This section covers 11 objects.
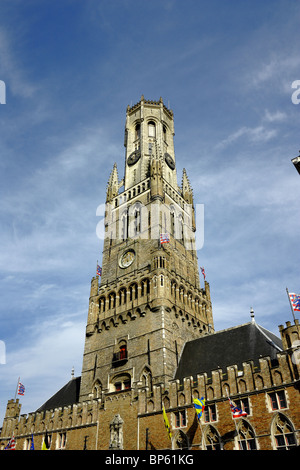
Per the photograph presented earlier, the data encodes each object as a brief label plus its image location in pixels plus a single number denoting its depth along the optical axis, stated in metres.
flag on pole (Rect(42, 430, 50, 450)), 34.94
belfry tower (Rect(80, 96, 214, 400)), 35.41
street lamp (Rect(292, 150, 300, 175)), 24.05
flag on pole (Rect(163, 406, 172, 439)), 27.50
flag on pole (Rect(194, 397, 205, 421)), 26.30
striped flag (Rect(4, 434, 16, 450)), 35.69
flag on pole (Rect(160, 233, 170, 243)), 41.28
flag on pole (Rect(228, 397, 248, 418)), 24.69
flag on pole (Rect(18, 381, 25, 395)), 41.73
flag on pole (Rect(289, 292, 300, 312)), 26.19
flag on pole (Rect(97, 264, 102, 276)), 46.27
